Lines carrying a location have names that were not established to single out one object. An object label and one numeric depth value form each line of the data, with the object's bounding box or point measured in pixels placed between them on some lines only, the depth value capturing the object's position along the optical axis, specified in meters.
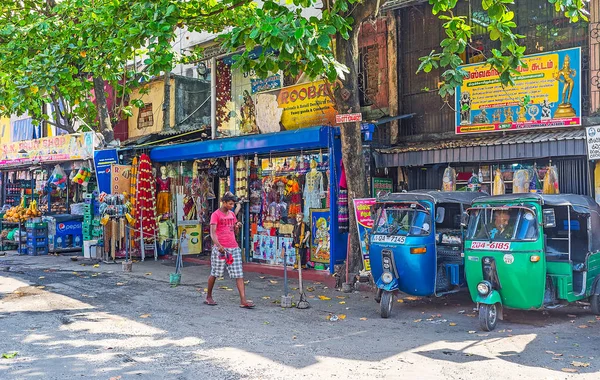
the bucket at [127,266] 13.80
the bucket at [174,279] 11.80
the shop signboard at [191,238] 16.03
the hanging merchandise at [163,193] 16.48
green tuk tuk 8.02
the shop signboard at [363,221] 11.14
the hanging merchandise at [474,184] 11.91
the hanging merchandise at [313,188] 13.15
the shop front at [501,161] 10.39
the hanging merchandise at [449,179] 12.02
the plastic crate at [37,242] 17.89
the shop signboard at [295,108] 13.20
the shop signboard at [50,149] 17.14
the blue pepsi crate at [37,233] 17.86
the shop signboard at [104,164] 16.19
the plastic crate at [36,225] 17.86
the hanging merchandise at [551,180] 10.76
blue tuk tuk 9.02
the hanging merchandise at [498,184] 11.47
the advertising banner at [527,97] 10.88
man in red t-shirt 9.53
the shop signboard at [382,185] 12.80
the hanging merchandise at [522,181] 11.12
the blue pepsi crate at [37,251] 17.88
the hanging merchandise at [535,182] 11.08
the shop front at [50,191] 17.75
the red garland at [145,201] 15.80
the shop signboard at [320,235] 12.88
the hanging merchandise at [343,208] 12.10
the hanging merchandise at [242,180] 14.60
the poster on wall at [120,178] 16.02
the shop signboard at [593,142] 9.79
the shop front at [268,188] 12.31
